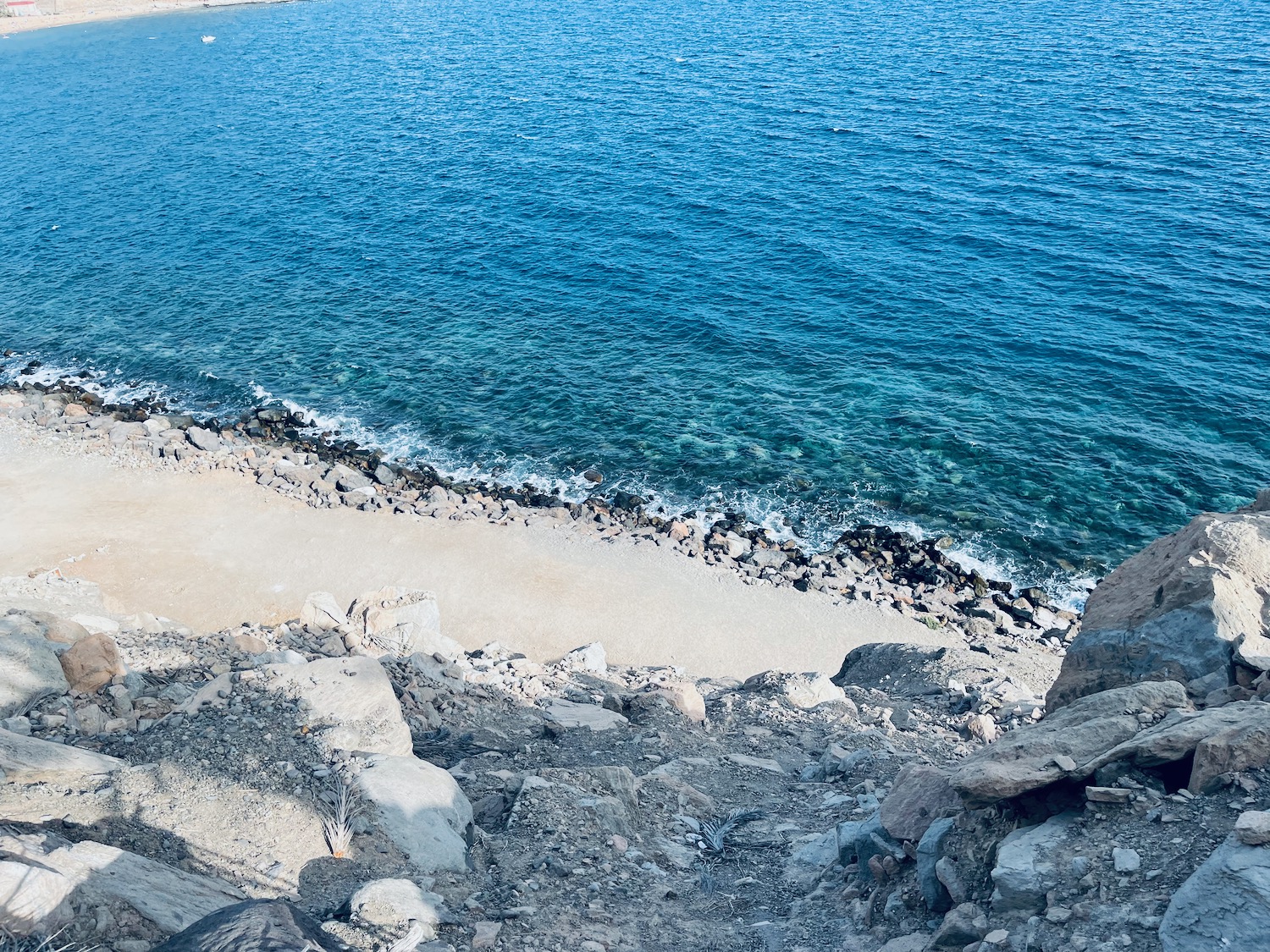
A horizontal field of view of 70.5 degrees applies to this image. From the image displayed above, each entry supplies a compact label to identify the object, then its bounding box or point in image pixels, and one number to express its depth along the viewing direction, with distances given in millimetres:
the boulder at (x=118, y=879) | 10367
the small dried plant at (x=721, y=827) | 15312
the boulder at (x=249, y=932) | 9344
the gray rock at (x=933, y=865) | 11680
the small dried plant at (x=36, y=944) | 9367
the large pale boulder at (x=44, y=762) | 13461
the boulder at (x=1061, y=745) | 11445
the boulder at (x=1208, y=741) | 10484
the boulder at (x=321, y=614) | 25453
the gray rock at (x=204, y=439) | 41281
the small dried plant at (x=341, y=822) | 13359
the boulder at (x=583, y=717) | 19922
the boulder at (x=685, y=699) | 21000
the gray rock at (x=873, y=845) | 12891
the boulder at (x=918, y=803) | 12758
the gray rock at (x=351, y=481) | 38438
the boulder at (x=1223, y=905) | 8414
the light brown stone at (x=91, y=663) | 17703
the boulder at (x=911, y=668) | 23562
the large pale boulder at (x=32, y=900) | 9602
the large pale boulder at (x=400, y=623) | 25219
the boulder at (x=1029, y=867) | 10336
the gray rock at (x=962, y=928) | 10477
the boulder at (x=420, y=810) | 13641
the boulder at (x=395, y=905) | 11719
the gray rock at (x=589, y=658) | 26359
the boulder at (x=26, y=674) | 16844
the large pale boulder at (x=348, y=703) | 15812
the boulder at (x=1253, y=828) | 8891
